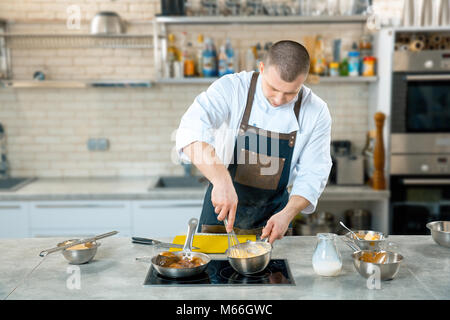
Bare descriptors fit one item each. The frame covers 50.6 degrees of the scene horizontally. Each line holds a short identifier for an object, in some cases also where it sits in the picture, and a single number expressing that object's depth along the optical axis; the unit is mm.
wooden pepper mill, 4023
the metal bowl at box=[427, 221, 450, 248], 2258
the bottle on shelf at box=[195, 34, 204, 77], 4418
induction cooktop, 1831
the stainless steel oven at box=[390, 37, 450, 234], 3967
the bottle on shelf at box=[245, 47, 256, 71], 4371
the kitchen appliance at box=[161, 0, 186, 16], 4254
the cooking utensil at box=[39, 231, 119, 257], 1932
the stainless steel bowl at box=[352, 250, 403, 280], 1812
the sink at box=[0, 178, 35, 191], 4394
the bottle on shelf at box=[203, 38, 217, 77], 4320
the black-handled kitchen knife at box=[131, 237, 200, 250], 2174
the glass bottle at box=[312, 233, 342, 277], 1881
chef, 2201
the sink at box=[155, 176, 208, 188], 4645
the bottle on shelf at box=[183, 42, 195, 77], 4367
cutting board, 2234
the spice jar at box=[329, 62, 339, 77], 4375
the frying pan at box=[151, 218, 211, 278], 1848
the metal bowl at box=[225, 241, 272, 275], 1865
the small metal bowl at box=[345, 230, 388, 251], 2096
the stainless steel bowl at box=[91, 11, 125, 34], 4168
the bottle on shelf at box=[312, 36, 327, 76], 4355
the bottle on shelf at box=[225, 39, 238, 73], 4359
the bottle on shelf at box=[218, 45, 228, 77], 4344
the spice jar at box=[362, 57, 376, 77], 4316
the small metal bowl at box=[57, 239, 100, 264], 2029
